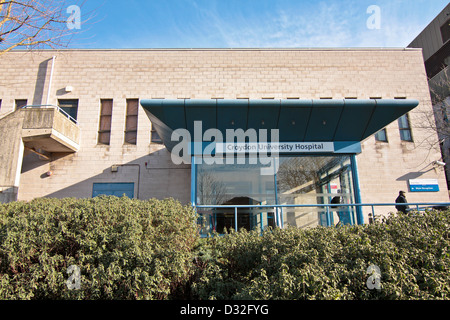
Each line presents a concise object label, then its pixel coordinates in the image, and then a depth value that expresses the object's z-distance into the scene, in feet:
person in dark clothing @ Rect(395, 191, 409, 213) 32.04
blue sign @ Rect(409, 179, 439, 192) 48.16
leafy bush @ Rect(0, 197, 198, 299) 14.43
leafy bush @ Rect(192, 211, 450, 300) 11.82
